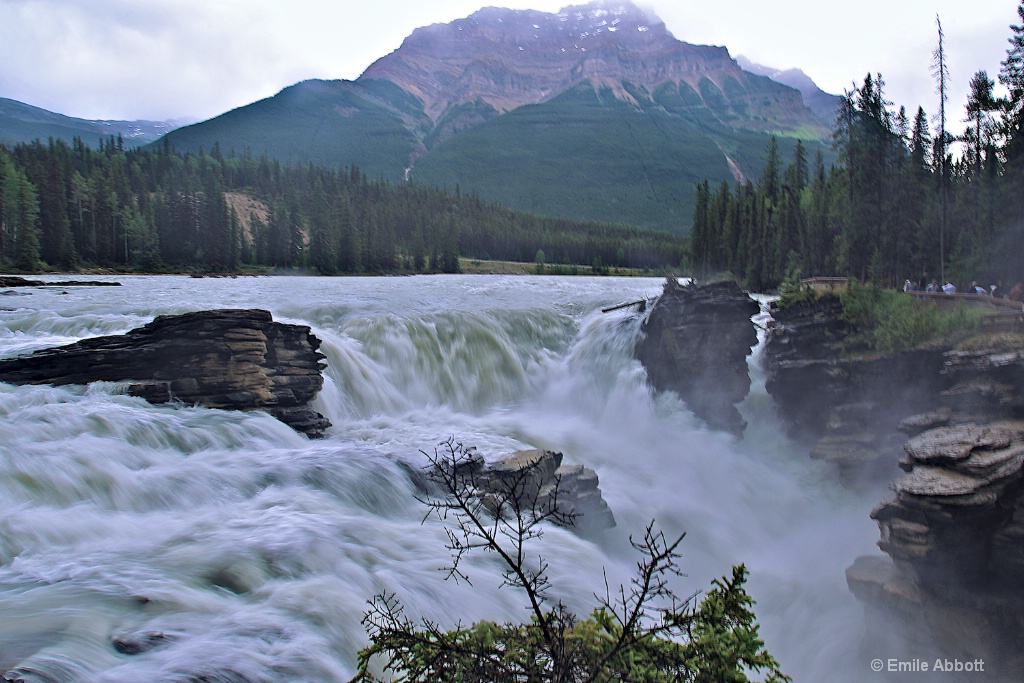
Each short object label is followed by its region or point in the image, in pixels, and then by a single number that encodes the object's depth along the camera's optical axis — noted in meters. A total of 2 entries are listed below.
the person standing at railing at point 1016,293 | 23.48
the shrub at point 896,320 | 19.20
